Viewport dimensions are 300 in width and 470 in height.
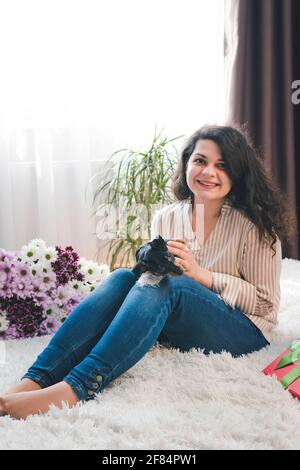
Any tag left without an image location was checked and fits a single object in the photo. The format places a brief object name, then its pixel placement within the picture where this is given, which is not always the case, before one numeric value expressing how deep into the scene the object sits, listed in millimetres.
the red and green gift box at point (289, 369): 1365
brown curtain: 2910
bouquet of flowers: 1919
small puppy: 1445
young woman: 1350
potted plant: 2812
